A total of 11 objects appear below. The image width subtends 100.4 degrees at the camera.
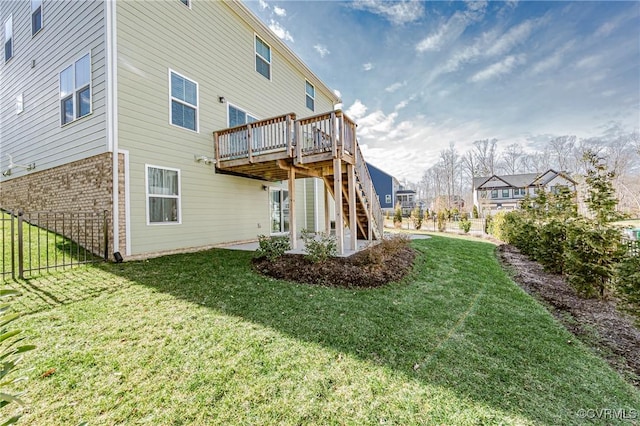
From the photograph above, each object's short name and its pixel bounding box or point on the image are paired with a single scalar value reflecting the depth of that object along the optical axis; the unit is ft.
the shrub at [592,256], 15.69
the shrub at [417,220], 60.64
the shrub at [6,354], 3.11
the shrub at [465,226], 53.42
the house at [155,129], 21.09
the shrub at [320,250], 19.15
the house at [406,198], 133.49
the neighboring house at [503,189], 114.66
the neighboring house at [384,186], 111.86
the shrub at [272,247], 20.57
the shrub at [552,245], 22.16
